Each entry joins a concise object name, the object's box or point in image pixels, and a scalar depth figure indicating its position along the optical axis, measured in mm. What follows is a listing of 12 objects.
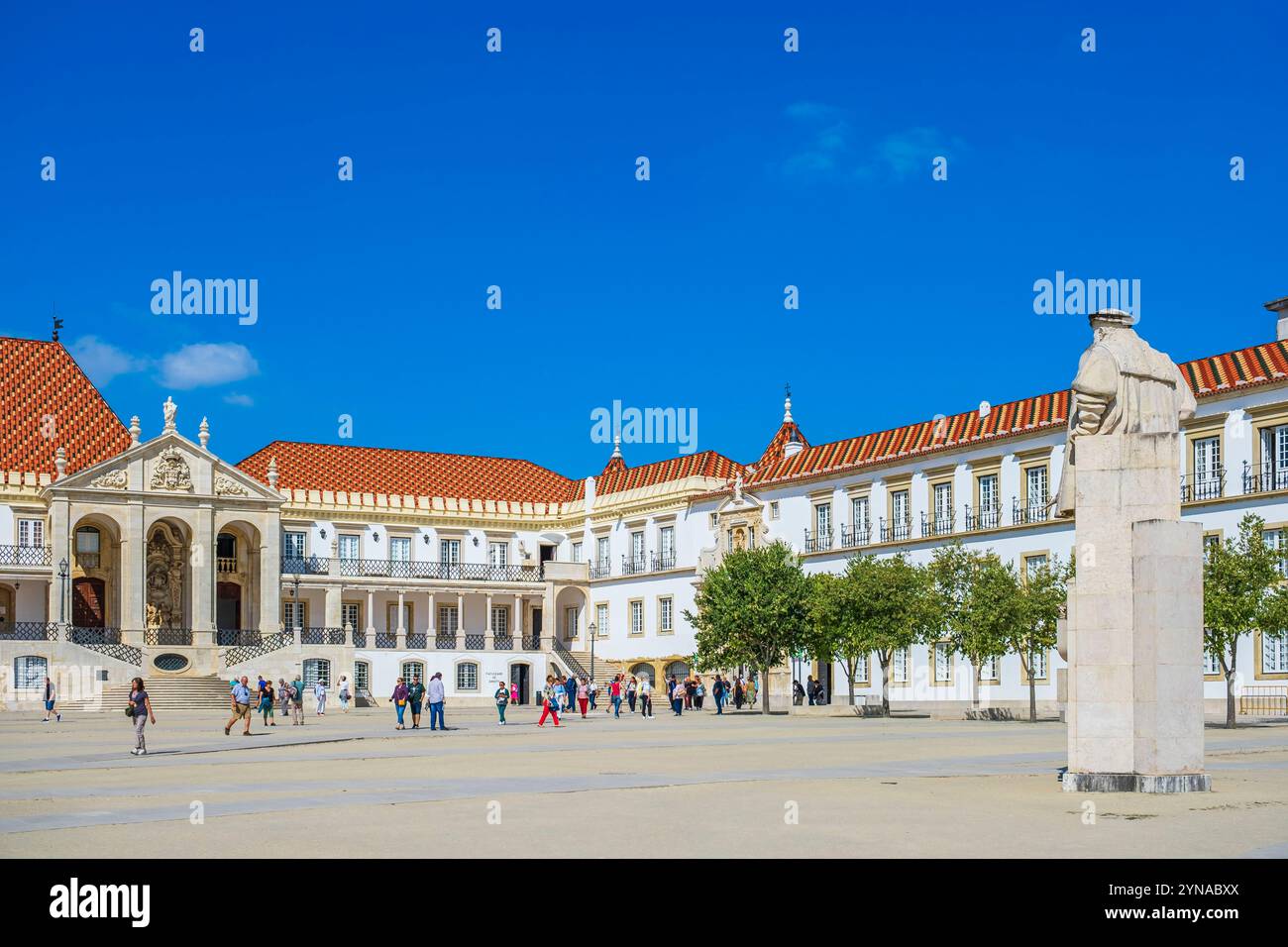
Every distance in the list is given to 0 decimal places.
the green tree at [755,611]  52281
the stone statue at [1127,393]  16484
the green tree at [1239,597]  37062
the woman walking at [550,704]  39062
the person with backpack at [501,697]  43681
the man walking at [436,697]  37334
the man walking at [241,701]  34062
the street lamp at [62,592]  60281
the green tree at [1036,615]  42781
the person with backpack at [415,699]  38844
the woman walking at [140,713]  26641
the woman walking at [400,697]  39375
